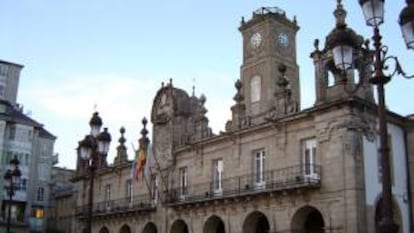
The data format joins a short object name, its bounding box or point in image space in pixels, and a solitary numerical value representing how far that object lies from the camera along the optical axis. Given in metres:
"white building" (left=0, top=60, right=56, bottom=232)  51.31
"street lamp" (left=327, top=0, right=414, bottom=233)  9.11
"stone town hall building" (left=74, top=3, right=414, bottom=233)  23.72
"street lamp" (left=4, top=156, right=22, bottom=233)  22.53
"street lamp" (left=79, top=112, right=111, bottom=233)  17.08
